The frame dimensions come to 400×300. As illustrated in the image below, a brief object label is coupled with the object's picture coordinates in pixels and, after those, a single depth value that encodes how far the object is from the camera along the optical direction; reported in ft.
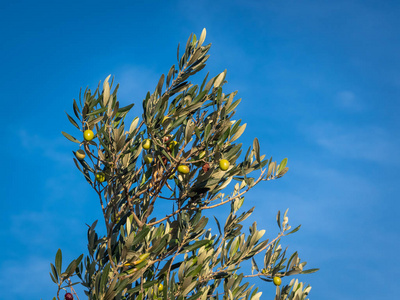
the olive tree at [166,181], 18.85
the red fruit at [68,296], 20.39
